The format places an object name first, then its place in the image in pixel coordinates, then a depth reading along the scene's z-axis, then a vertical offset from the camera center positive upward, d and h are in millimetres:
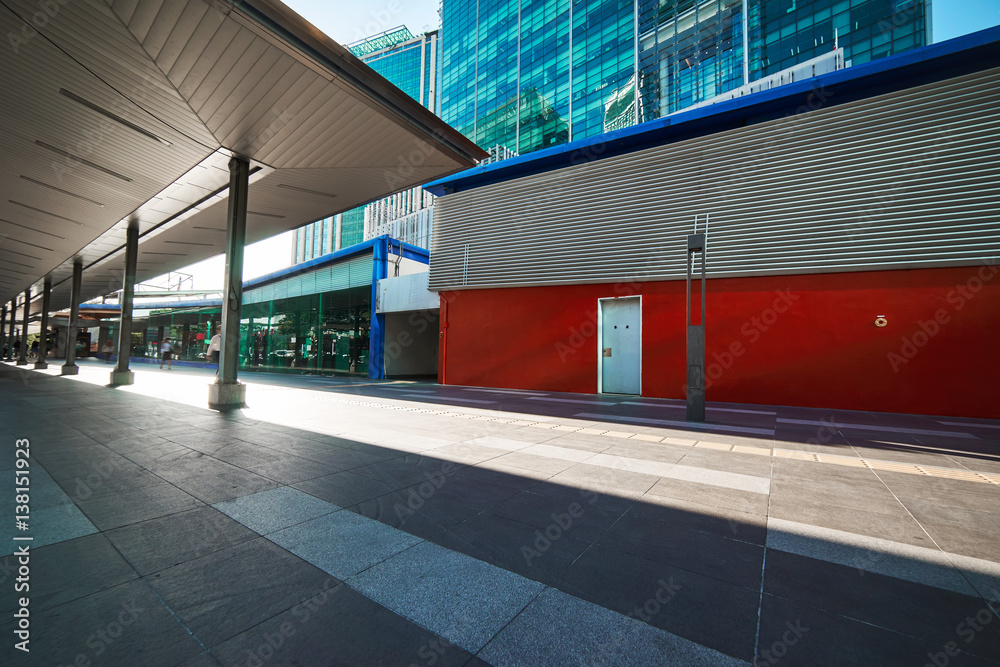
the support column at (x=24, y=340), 28800 -39
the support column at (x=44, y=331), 24969 +546
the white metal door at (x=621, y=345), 12922 -22
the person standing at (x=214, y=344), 16578 -124
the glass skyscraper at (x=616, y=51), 35938 +32004
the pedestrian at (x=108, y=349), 38634 -964
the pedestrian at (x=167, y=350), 23978 -557
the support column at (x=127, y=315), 15094 +953
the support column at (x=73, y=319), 20312 +1063
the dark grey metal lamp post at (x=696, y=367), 8047 -438
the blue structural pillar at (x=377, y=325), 20016 +872
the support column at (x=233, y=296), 9422 +1097
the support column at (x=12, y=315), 33606 +2079
